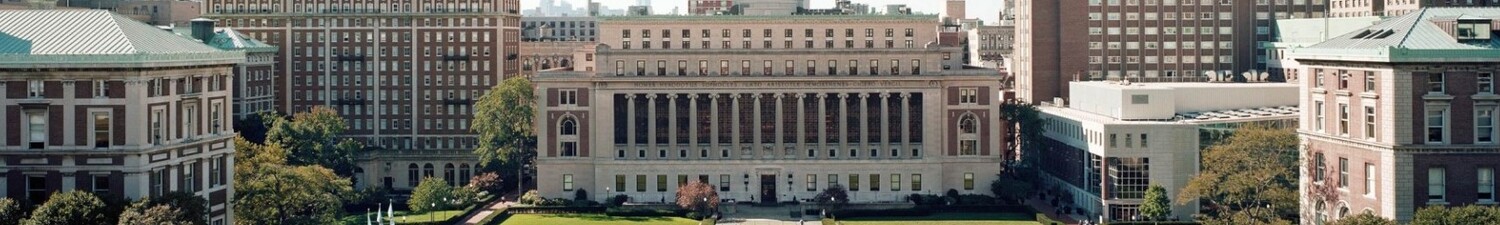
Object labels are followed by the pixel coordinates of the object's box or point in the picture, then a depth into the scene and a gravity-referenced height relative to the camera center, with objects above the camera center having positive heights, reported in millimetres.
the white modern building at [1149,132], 177625 -2210
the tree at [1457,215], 102375 -5116
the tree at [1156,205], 171750 -7719
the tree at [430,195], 178500 -7113
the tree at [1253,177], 145250 -4824
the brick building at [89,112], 106500 -246
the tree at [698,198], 183125 -7542
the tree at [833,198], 192312 -7958
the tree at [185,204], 106644 -4672
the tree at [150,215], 102938 -4980
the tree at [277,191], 130000 -5072
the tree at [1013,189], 190375 -7208
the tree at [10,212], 103312 -4833
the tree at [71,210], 102688 -4743
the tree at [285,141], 197875 -3079
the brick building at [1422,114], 106500 -510
